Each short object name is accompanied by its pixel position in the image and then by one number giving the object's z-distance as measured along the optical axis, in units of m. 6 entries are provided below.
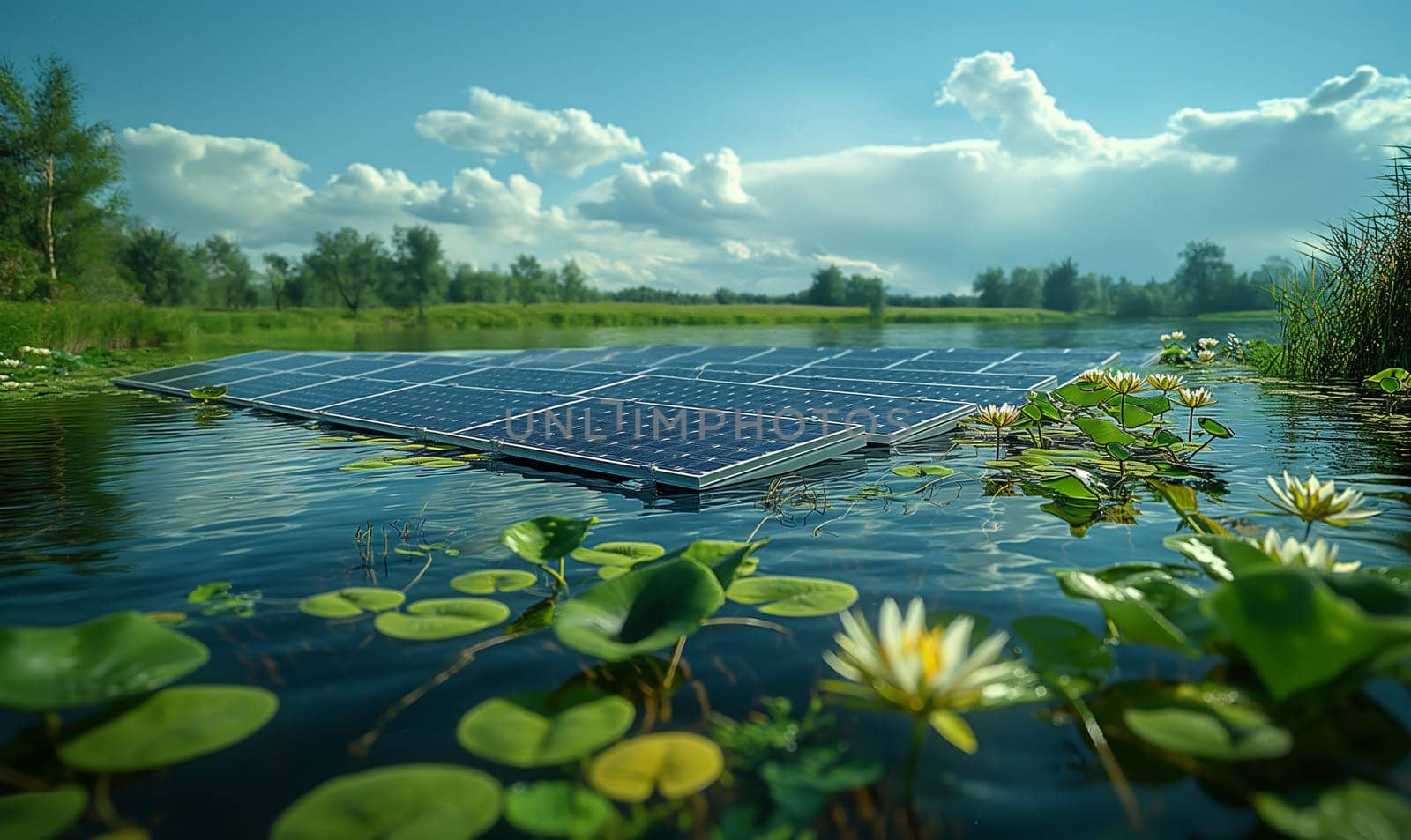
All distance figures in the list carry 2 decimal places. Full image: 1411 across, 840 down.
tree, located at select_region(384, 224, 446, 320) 82.62
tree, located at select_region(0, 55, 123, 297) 33.53
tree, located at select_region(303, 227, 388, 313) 81.00
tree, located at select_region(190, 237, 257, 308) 96.75
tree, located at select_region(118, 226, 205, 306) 71.12
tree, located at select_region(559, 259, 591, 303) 112.31
